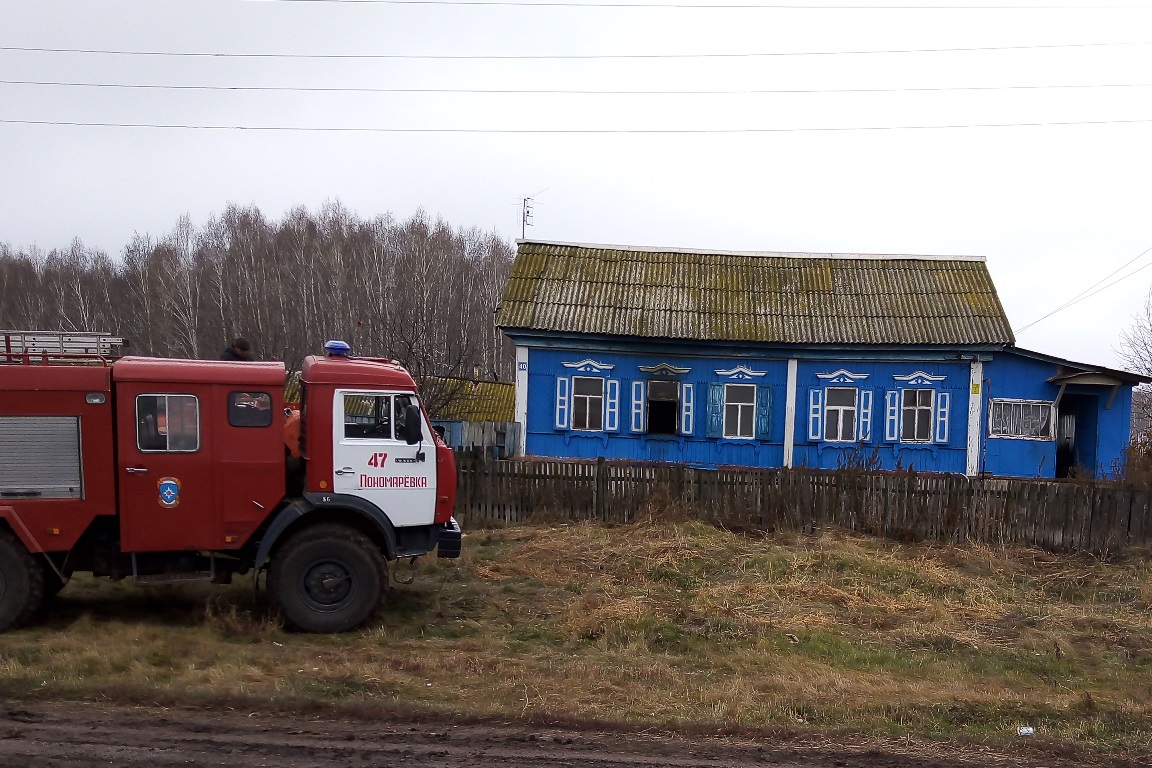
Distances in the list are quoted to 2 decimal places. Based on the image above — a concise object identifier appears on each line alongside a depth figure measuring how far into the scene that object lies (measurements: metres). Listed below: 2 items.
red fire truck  7.62
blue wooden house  18.84
